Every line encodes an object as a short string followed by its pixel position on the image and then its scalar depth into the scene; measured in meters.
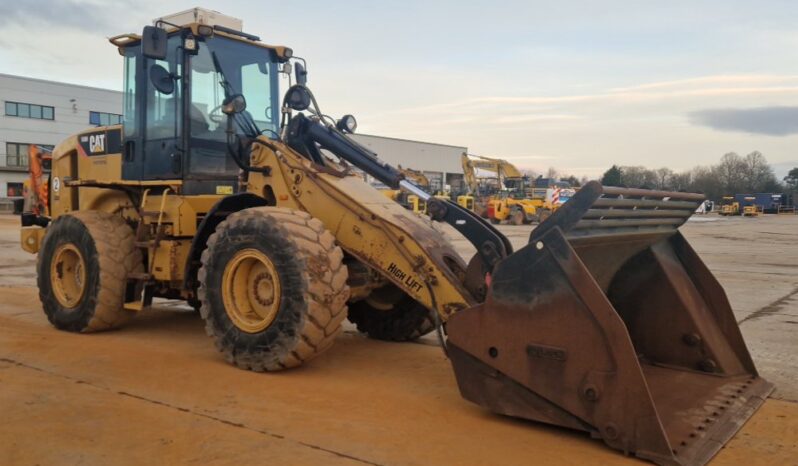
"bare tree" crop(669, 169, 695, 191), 75.88
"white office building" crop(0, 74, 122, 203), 51.72
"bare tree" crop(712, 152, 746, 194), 89.50
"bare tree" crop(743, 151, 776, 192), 88.50
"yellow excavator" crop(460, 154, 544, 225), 38.31
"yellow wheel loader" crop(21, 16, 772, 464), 4.15
